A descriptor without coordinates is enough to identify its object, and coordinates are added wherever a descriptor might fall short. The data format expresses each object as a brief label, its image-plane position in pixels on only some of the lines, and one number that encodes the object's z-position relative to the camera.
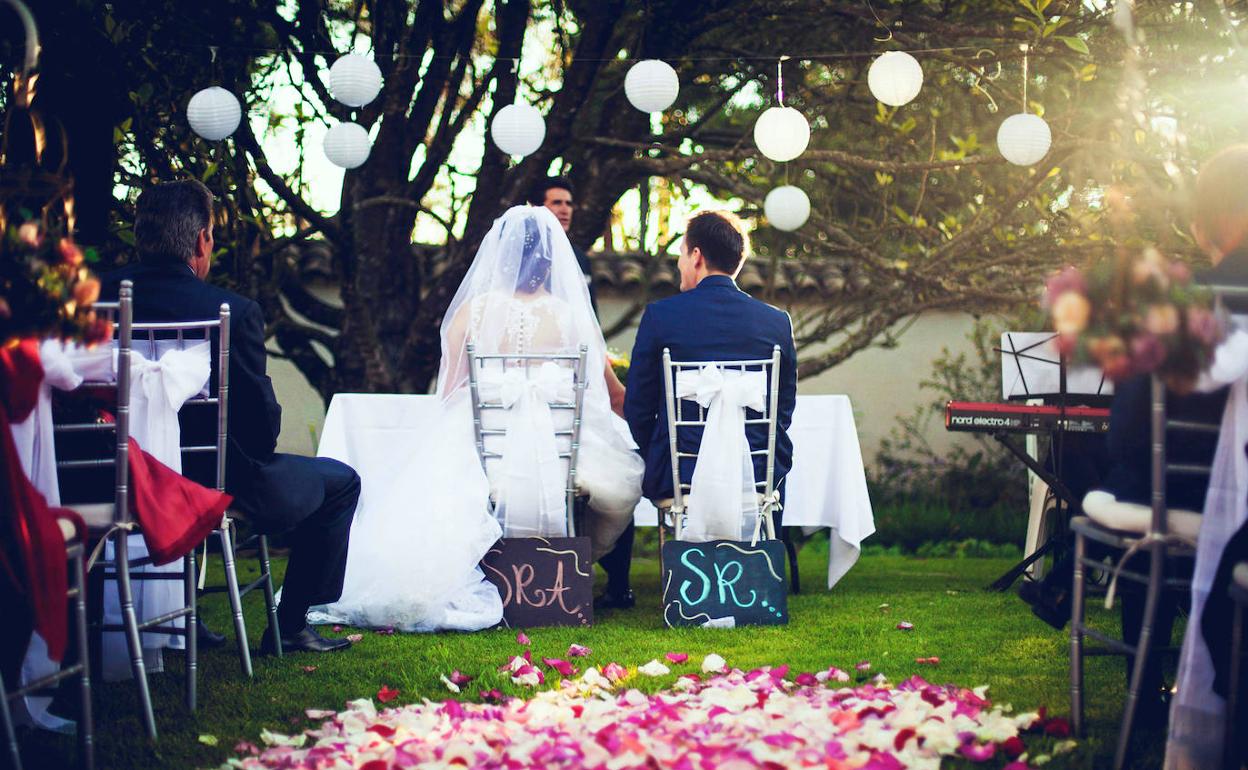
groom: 4.28
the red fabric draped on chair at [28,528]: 2.28
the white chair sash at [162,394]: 3.16
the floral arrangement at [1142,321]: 2.17
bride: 4.16
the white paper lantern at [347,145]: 5.36
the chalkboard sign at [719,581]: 4.20
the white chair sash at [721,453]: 4.20
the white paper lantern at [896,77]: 5.17
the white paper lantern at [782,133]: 5.37
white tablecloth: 4.75
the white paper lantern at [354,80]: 5.20
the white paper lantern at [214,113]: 4.99
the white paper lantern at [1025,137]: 5.12
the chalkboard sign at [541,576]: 4.27
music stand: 4.75
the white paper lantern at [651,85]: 5.37
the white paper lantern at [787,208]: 6.28
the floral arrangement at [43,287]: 2.22
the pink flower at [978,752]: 2.51
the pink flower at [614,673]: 3.31
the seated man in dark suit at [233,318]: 3.41
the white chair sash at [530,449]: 4.31
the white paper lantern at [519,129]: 5.43
